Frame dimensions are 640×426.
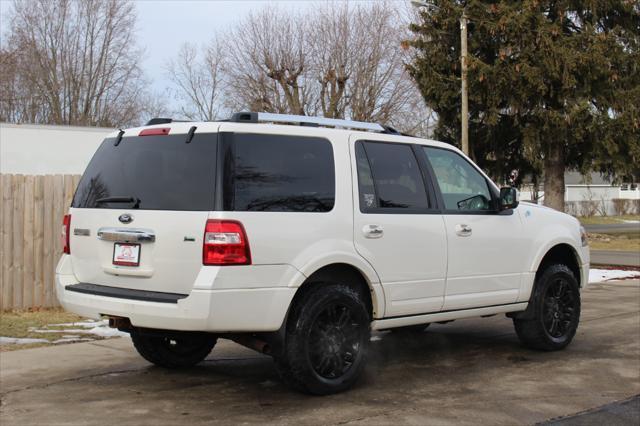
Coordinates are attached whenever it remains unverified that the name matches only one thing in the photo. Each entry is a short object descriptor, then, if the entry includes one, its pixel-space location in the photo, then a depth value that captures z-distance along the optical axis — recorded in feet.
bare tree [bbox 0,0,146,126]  142.10
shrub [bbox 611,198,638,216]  193.26
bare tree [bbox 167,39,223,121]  138.39
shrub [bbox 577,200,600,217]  178.70
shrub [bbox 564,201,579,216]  177.58
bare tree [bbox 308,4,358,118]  116.57
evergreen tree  78.12
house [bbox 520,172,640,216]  179.73
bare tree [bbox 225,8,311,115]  117.08
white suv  17.01
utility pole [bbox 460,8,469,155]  70.13
